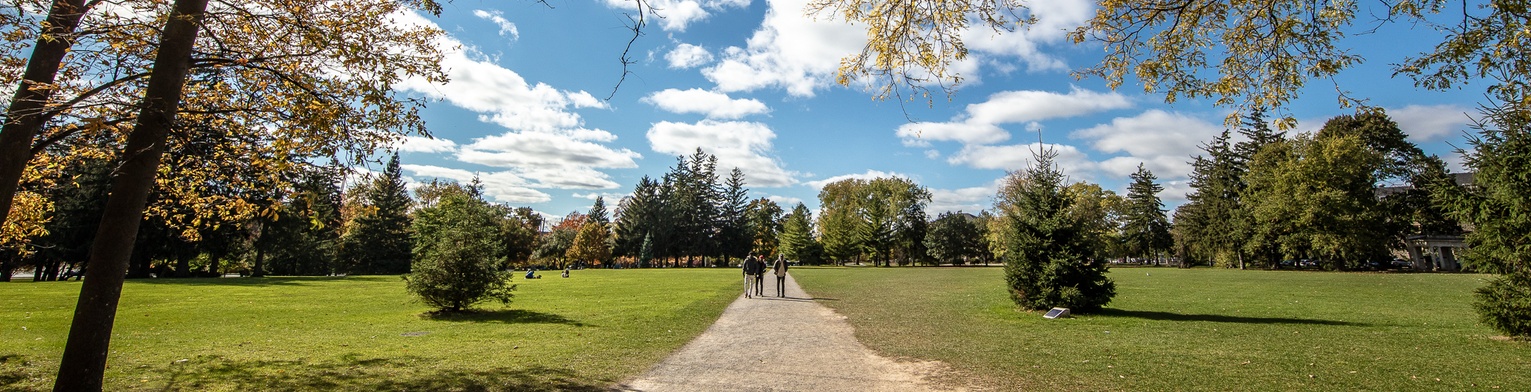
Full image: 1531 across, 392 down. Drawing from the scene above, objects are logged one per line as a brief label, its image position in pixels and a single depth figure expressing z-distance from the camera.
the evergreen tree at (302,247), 43.12
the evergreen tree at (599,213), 81.69
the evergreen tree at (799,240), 67.25
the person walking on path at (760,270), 19.33
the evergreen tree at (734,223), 74.25
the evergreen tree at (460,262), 13.09
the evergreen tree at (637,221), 72.69
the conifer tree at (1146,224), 66.19
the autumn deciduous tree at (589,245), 68.31
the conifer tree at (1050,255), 13.52
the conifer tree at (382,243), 51.91
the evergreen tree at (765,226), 76.38
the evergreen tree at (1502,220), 9.20
